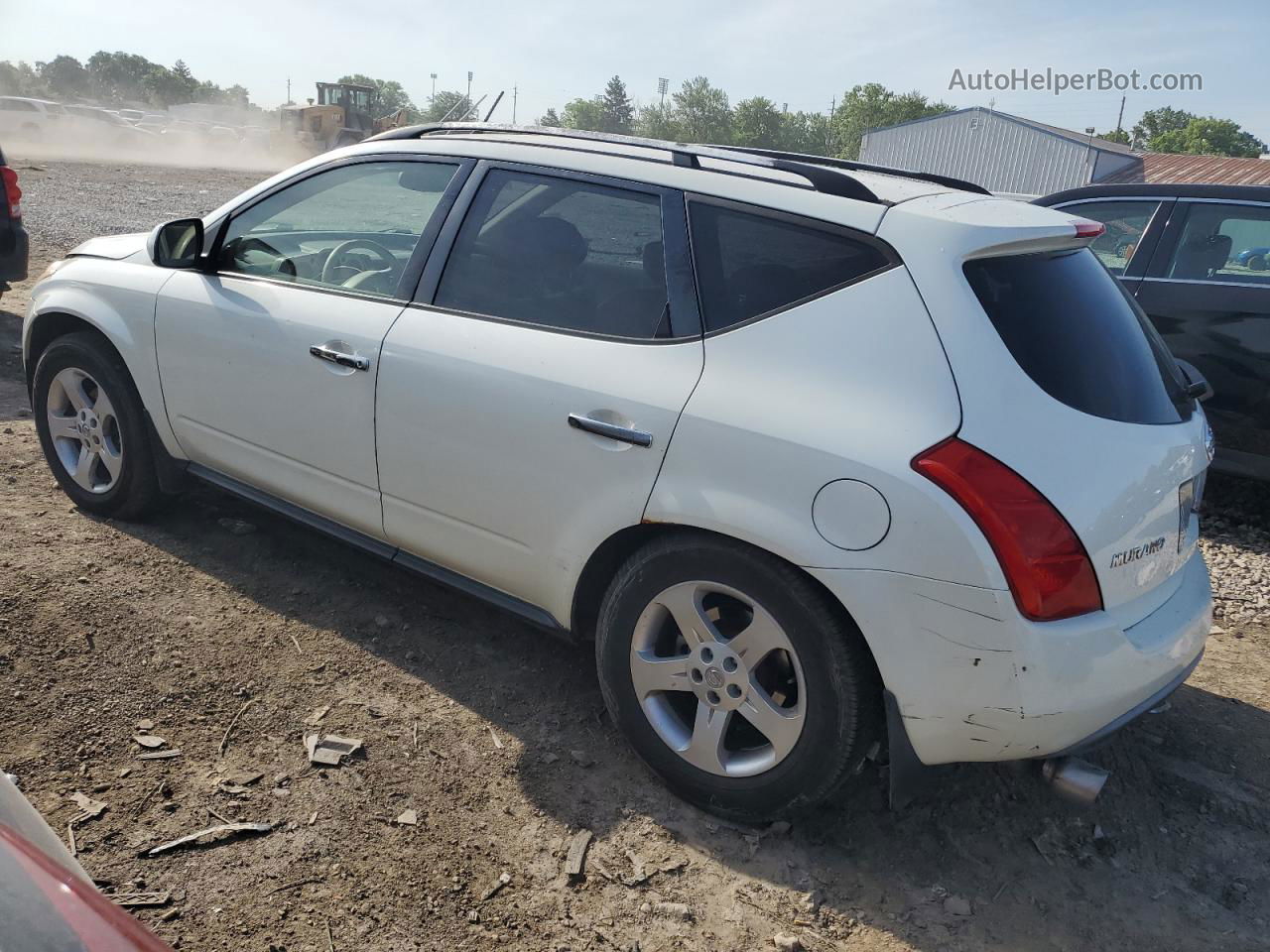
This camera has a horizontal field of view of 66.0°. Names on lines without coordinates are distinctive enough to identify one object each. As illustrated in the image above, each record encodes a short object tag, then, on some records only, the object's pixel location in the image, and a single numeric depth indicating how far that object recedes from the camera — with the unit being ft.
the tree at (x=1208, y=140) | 327.26
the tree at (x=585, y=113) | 342.44
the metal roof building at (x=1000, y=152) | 155.53
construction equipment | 132.16
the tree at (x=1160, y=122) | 366.06
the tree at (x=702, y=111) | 342.85
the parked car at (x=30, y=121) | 121.29
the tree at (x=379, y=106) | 138.51
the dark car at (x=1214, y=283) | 16.98
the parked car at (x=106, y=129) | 131.75
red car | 3.78
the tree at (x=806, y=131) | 346.33
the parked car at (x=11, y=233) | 23.95
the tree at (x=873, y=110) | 316.81
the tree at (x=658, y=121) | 342.44
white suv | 7.45
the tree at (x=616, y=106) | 351.25
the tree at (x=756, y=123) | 348.59
